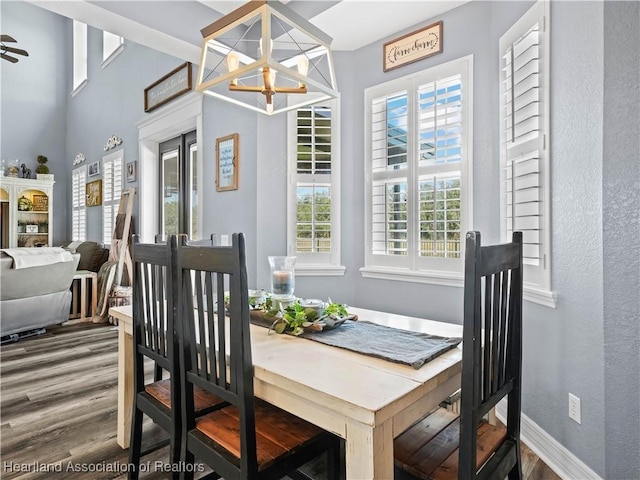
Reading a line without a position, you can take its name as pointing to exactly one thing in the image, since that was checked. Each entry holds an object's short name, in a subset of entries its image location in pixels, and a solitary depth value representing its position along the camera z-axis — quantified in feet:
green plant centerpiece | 5.41
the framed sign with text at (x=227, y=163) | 11.68
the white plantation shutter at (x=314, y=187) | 11.12
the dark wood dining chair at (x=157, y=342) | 4.71
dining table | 3.30
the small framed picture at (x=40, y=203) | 22.94
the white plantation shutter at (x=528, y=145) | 6.56
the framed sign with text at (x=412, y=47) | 9.44
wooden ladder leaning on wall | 15.51
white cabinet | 21.79
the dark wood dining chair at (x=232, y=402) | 3.89
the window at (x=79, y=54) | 22.65
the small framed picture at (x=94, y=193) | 19.96
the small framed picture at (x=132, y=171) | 16.83
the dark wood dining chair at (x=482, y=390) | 3.47
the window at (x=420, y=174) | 9.09
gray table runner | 4.33
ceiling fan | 12.97
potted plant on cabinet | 23.03
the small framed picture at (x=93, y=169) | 20.17
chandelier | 4.63
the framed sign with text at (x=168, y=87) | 13.42
